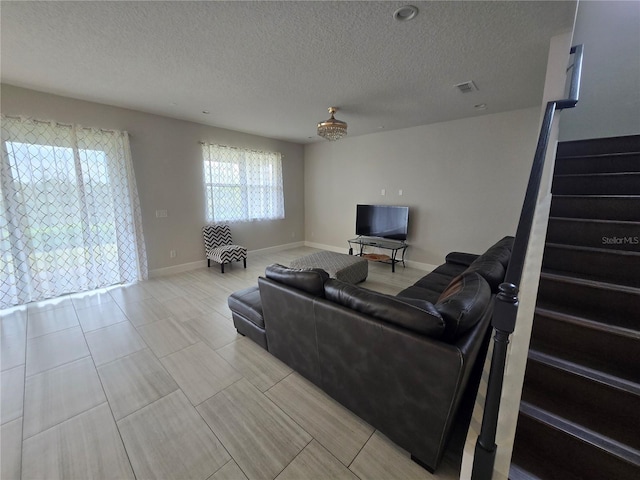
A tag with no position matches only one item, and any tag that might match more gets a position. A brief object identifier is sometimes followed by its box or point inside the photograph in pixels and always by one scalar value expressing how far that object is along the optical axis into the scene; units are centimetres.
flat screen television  464
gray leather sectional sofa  113
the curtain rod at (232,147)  441
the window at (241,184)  466
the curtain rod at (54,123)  280
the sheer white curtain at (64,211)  284
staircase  107
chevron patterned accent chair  434
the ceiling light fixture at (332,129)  321
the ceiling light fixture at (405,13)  161
